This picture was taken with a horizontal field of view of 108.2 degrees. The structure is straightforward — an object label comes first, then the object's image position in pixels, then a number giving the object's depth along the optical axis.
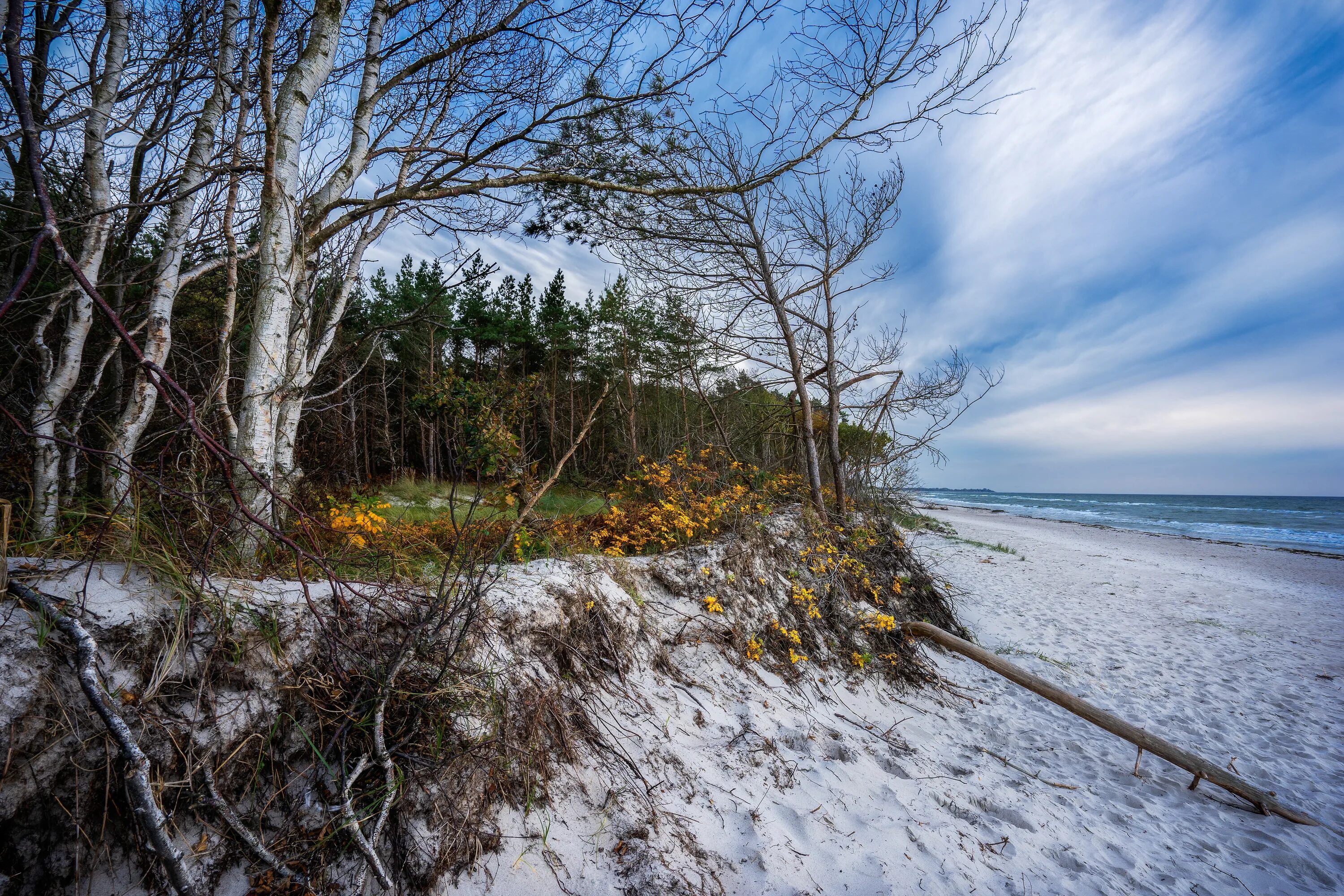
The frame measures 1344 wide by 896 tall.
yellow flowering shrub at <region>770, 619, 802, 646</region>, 4.67
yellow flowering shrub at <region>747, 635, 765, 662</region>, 4.33
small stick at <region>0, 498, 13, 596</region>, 1.73
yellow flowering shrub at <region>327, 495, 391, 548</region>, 3.31
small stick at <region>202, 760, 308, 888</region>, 1.74
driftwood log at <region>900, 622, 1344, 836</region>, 3.52
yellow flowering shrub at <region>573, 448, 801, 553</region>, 5.20
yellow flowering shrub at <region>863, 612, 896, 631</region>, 5.19
